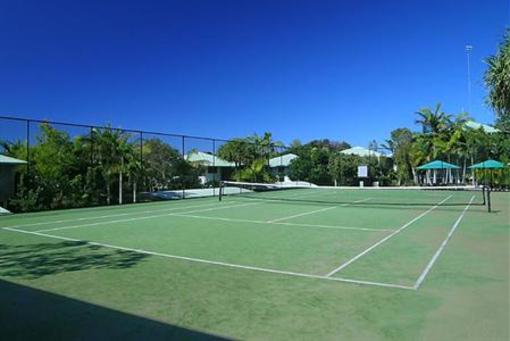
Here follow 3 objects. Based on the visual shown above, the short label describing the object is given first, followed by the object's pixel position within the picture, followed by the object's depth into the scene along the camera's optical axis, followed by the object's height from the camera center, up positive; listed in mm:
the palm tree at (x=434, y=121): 45097 +5647
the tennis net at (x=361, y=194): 22995 -922
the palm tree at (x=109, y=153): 21422 +1338
